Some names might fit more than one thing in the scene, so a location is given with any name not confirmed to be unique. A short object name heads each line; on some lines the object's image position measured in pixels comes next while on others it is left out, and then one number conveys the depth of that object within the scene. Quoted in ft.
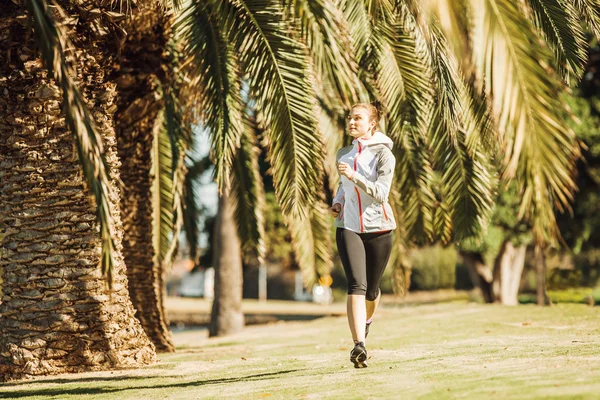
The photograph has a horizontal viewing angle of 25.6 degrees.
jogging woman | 33.18
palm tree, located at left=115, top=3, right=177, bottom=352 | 54.83
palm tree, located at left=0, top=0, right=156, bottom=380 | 42.50
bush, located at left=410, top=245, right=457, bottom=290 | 235.72
